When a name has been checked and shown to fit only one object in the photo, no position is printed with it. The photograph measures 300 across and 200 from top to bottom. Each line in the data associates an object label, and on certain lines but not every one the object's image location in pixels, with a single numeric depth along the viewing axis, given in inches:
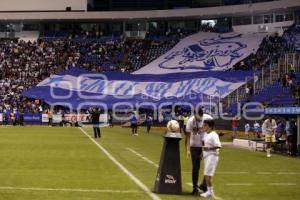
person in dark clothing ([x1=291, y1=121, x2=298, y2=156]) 1190.3
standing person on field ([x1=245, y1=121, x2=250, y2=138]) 1721.2
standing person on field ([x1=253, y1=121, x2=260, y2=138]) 1634.4
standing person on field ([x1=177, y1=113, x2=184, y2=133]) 1892.8
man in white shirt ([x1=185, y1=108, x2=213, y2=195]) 585.9
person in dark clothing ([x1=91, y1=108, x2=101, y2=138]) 1579.7
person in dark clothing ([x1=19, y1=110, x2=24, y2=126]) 2600.9
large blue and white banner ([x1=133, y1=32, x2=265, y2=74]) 2859.3
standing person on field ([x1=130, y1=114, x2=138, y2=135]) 1858.5
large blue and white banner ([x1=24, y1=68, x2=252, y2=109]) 2470.5
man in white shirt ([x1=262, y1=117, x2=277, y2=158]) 1144.8
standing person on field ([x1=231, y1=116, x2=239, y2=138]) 1754.4
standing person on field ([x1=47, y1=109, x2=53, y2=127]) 2561.5
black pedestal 565.6
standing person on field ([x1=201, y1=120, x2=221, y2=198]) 558.9
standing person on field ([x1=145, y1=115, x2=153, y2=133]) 2071.9
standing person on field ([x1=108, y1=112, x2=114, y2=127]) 2551.7
